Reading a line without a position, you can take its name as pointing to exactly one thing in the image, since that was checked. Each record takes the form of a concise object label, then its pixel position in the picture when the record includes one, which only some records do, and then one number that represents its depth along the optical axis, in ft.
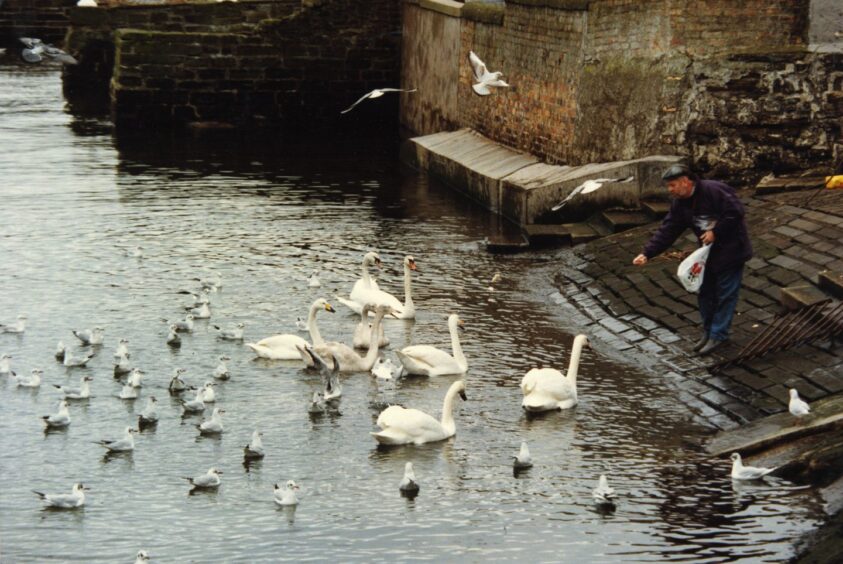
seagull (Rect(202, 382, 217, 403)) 44.42
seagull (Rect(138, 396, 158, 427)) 42.83
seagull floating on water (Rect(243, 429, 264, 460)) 39.81
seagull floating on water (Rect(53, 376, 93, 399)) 44.91
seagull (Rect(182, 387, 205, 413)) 43.70
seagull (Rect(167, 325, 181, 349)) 51.57
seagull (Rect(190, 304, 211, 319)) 54.70
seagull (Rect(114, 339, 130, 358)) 48.73
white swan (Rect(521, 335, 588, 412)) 43.73
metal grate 45.85
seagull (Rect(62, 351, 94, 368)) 48.49
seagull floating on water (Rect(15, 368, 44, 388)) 46.24
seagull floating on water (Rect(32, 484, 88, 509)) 35.91
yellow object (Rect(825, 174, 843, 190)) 63.00
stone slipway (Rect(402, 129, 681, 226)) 67.36
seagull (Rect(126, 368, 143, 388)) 45.55
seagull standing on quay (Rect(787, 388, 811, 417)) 40.34
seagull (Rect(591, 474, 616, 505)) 36.14
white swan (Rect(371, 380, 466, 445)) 41.01
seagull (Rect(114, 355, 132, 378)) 47.88
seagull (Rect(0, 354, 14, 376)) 47.73
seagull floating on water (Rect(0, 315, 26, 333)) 52.75
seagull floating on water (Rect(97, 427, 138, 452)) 40.11
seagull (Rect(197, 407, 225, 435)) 41.83
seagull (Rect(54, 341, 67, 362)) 49.32
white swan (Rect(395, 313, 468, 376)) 47.96
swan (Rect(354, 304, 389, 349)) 52.24
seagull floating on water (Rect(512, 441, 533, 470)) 38.91
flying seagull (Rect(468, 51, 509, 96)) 74.33
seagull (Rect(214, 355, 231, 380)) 47.42
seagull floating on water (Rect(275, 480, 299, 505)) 36.27
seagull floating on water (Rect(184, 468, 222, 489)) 37.35
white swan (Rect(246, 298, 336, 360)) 49.80
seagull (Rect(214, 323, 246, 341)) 52.08
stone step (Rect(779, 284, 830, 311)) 48.06
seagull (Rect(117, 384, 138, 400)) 45.06
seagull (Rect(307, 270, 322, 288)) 59.82
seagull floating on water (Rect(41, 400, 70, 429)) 42.22
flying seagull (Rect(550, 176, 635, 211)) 64.28
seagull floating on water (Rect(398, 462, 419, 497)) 37.22
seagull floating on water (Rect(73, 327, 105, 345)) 51.03
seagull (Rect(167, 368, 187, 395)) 45.65
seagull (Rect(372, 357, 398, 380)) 48.16
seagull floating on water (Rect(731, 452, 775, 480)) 37.37
